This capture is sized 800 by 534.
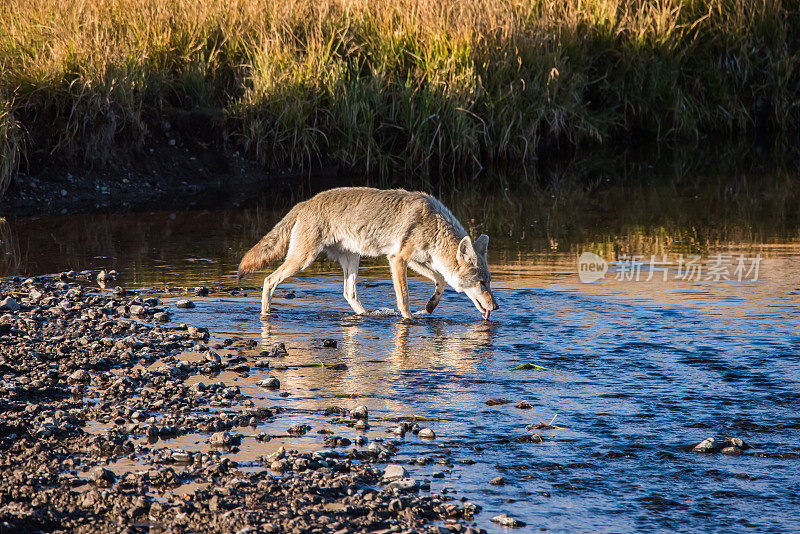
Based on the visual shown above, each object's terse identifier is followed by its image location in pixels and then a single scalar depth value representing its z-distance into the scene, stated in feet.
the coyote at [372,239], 59.41
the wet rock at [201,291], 62.49
